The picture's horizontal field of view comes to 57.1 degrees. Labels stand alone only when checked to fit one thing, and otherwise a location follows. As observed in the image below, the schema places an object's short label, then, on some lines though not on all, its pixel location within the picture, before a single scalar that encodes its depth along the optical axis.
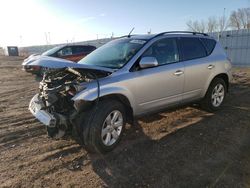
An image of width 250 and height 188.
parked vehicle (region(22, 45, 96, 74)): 12.13
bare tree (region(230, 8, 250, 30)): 44.25
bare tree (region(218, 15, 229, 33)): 43.23
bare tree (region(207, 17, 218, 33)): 45.29
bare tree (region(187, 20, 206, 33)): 44.59
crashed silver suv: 3.44
